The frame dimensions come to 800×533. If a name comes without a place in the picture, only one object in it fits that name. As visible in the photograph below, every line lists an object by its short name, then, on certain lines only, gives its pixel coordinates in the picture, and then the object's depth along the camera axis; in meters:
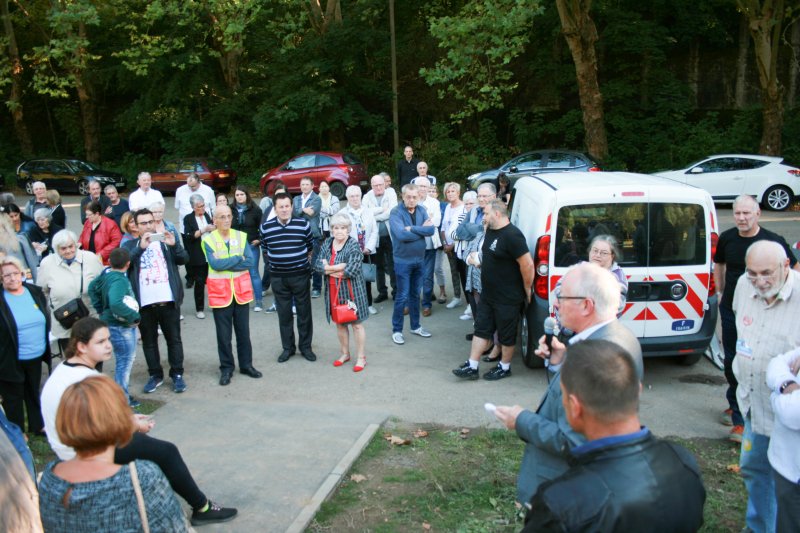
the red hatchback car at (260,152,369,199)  23.73
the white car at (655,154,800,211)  18.83
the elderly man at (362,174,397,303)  10.42
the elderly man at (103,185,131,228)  10.11
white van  6.76
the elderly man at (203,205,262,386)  7.30
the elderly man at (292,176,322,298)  10.33
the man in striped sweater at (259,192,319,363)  7.89
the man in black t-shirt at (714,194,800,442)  5.91
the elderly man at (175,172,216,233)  11.11
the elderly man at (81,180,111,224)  10.45
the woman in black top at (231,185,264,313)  10.43
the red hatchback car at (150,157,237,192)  26.59
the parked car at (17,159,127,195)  28.88
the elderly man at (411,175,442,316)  9.64
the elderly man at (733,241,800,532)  4.02
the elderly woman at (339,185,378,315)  9.74
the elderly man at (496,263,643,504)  3.08
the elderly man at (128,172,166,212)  11.16
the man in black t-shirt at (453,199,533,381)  6.86
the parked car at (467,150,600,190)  19.77
